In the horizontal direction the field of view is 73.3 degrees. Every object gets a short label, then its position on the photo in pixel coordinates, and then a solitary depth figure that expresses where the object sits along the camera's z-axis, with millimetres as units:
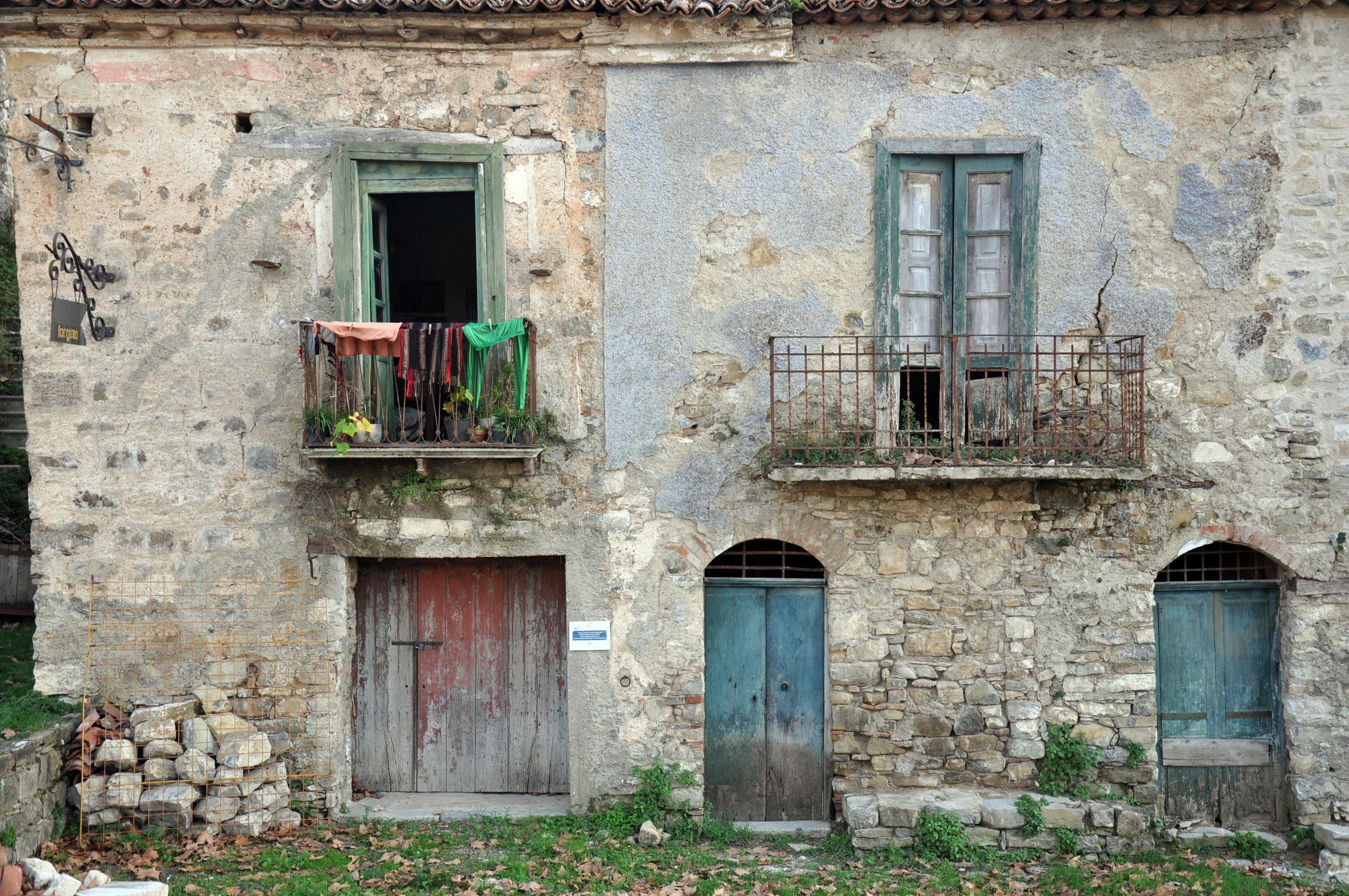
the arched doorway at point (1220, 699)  6789
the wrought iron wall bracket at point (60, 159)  6643
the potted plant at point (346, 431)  6324
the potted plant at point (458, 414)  6562
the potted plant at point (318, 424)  6457
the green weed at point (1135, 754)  6574
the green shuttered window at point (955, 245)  6688
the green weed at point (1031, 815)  6312
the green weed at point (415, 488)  6719
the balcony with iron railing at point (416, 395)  6414
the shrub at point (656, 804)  6613
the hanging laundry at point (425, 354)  6512
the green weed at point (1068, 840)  6277
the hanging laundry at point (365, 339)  6379
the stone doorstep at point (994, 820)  6309
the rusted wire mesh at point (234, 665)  6703
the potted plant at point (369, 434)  6453
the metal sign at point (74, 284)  6363
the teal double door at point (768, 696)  6922
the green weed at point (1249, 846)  6434
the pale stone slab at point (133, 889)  4746
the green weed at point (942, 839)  6219
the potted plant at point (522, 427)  6523
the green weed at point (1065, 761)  6574
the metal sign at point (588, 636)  6758
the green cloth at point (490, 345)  6469
